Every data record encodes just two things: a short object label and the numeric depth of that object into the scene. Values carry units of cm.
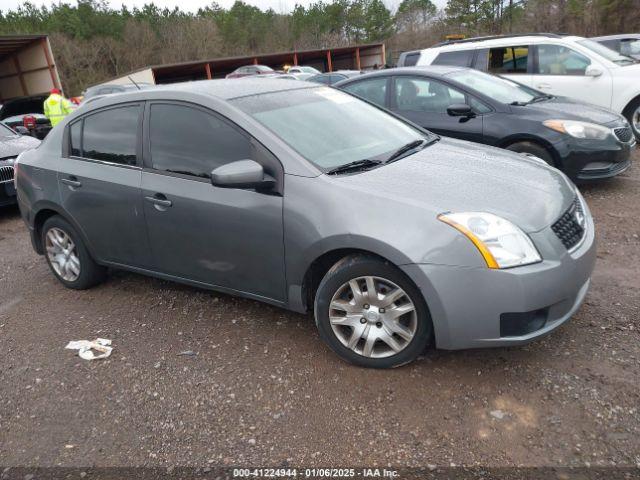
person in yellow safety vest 1284
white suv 793
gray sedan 269
